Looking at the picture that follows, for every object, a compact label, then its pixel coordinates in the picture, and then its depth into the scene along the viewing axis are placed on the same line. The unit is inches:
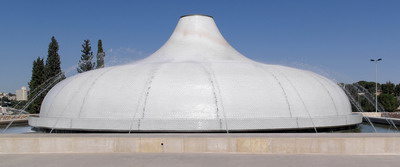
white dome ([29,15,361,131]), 509.4
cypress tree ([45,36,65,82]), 1553.2
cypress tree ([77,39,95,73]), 1786.4
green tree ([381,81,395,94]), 3846.0
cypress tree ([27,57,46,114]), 1518.2
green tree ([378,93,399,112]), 2064.5
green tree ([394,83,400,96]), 3937.0
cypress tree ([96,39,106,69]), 1655.8
